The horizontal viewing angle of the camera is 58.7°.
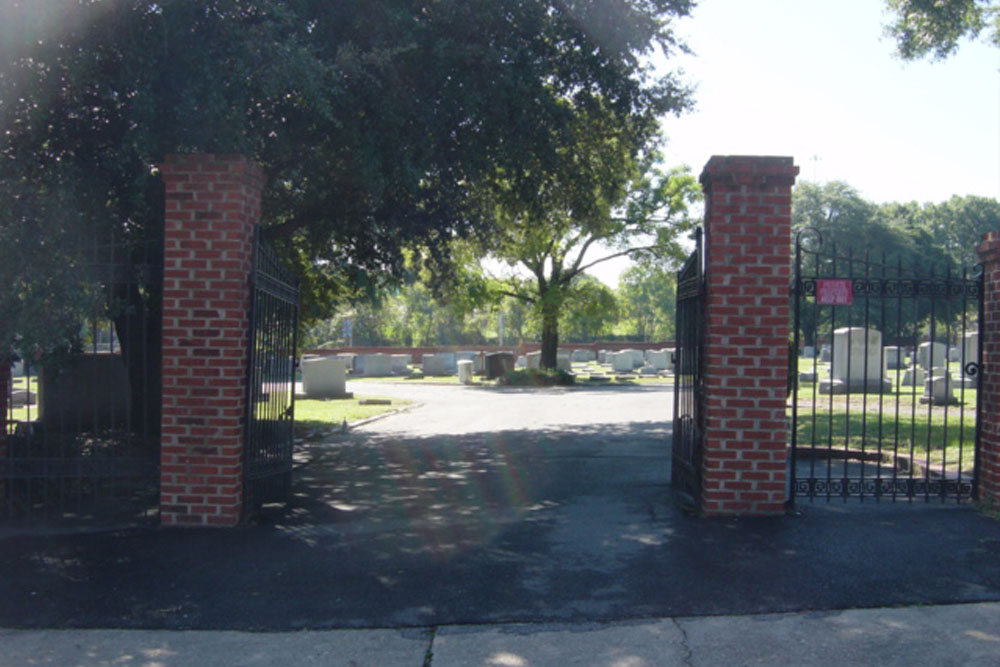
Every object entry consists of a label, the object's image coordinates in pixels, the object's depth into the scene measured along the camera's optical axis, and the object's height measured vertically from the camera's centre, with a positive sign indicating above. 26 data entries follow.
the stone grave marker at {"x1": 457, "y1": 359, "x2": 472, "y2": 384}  36.78 -1.26
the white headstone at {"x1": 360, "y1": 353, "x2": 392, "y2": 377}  43.09 -1.27
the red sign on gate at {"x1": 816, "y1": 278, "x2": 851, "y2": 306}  7.00 +0.46
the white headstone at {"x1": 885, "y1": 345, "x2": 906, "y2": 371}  42.28 -0.41
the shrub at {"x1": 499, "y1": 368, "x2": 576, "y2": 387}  34.94 -1.42
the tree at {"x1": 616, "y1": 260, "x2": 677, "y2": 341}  87.12 +3.04
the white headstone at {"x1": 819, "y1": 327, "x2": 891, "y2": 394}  23.44 -0.30
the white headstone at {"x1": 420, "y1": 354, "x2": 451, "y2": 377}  42.97 -1.20
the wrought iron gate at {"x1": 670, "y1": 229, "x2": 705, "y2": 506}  7.24 -0.32
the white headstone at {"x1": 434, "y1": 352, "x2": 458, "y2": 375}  43.62 -1.01
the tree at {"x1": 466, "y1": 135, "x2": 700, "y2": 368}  13.59 +2.89
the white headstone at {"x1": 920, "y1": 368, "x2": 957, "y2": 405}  19.42 -0.90
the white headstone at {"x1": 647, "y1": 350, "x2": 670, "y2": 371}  46.82 -0.80
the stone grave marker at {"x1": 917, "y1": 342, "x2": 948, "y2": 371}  31.73 -0.16
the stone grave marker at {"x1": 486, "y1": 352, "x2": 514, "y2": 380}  37.41 -0.98
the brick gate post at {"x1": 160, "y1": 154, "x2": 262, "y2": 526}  6.79 +0.01
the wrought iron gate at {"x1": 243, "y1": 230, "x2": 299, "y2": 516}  7.05 -0.38
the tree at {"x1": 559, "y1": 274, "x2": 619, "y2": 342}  36.75 +1.63
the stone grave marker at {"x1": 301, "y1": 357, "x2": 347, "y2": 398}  25.58 -1.21
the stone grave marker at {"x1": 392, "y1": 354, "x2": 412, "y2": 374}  44.09 -1.22
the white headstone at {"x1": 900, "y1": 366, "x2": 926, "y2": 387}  26.11 -0.85
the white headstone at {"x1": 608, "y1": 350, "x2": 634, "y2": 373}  46.09 -0.97
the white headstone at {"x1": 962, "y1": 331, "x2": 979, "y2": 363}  28.85 +0.01
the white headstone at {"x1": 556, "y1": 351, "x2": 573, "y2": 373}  41.52 -0.95
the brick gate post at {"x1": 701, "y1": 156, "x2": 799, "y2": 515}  6.82 +0.24
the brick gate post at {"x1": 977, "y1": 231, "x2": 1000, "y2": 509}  7.16 -0.23
